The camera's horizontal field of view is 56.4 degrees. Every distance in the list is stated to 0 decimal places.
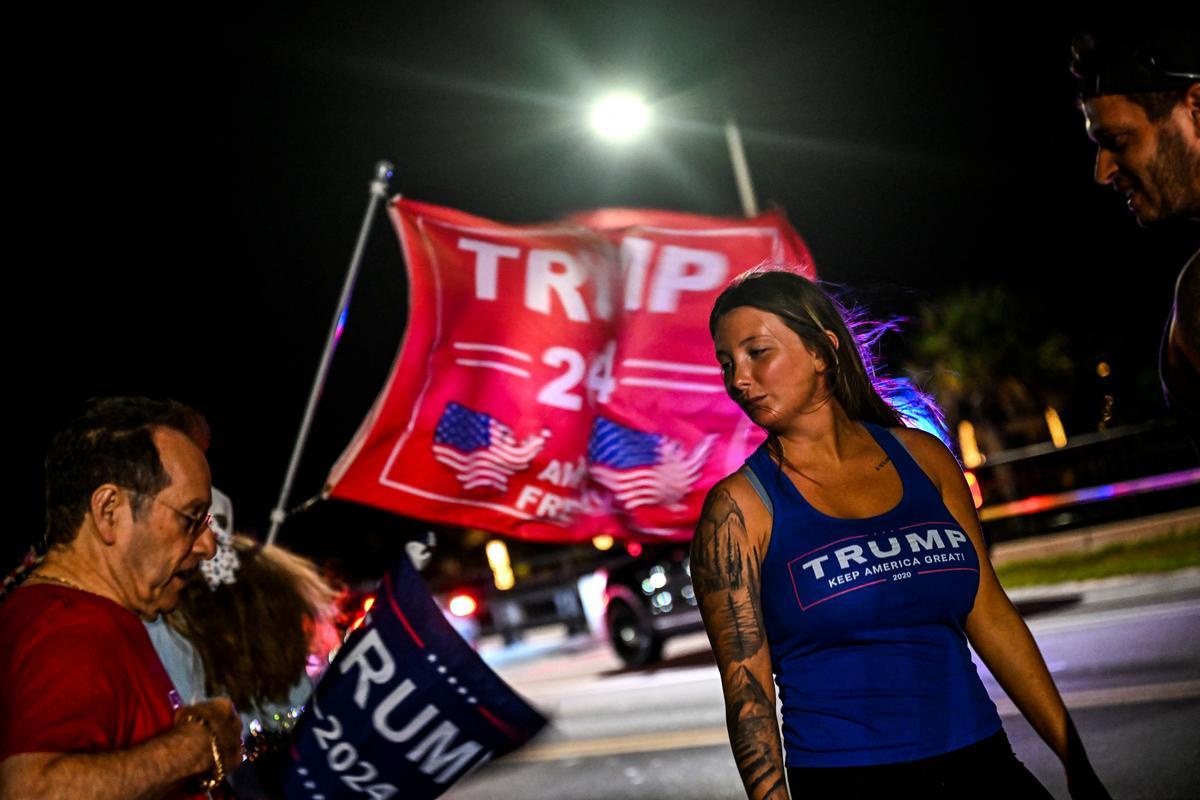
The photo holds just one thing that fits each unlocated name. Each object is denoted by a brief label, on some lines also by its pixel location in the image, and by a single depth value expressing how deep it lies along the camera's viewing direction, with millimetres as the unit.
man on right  2205
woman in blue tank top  2592
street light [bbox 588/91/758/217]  12453
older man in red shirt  2229
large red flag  5223
